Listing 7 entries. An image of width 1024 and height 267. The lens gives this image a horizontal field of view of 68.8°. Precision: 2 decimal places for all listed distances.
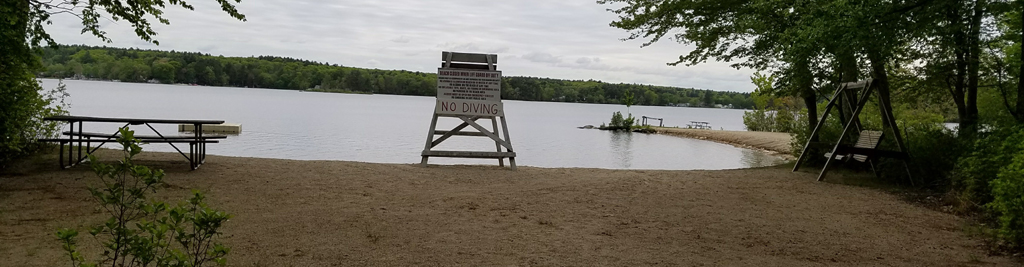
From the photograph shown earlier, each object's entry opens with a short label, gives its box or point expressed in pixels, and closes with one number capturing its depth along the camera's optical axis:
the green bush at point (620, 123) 53.41
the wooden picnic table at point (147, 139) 8.54
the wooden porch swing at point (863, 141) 10.49
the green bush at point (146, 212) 3.02
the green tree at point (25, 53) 7.28
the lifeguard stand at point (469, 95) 11.96
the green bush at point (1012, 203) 5.84
